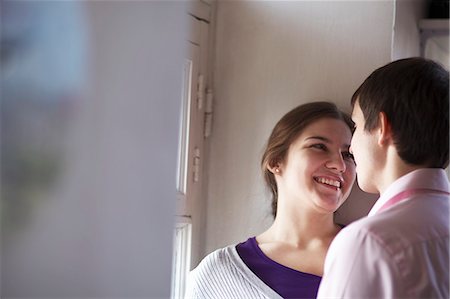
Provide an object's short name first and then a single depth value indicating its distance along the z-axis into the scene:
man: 1.16
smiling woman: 2.05
